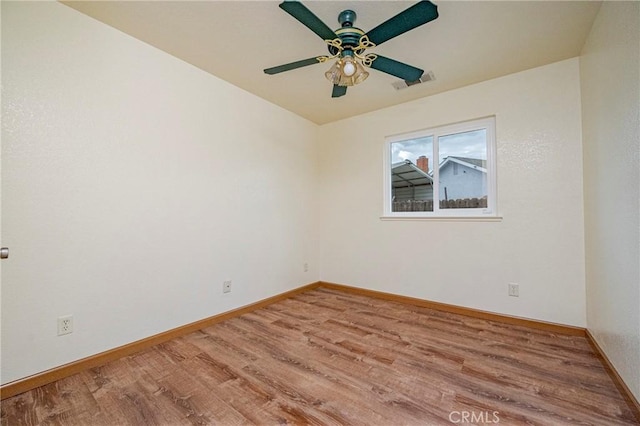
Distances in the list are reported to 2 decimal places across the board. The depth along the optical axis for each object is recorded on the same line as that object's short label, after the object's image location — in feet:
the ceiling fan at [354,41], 4.57
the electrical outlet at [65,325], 5.71
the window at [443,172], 9.20
